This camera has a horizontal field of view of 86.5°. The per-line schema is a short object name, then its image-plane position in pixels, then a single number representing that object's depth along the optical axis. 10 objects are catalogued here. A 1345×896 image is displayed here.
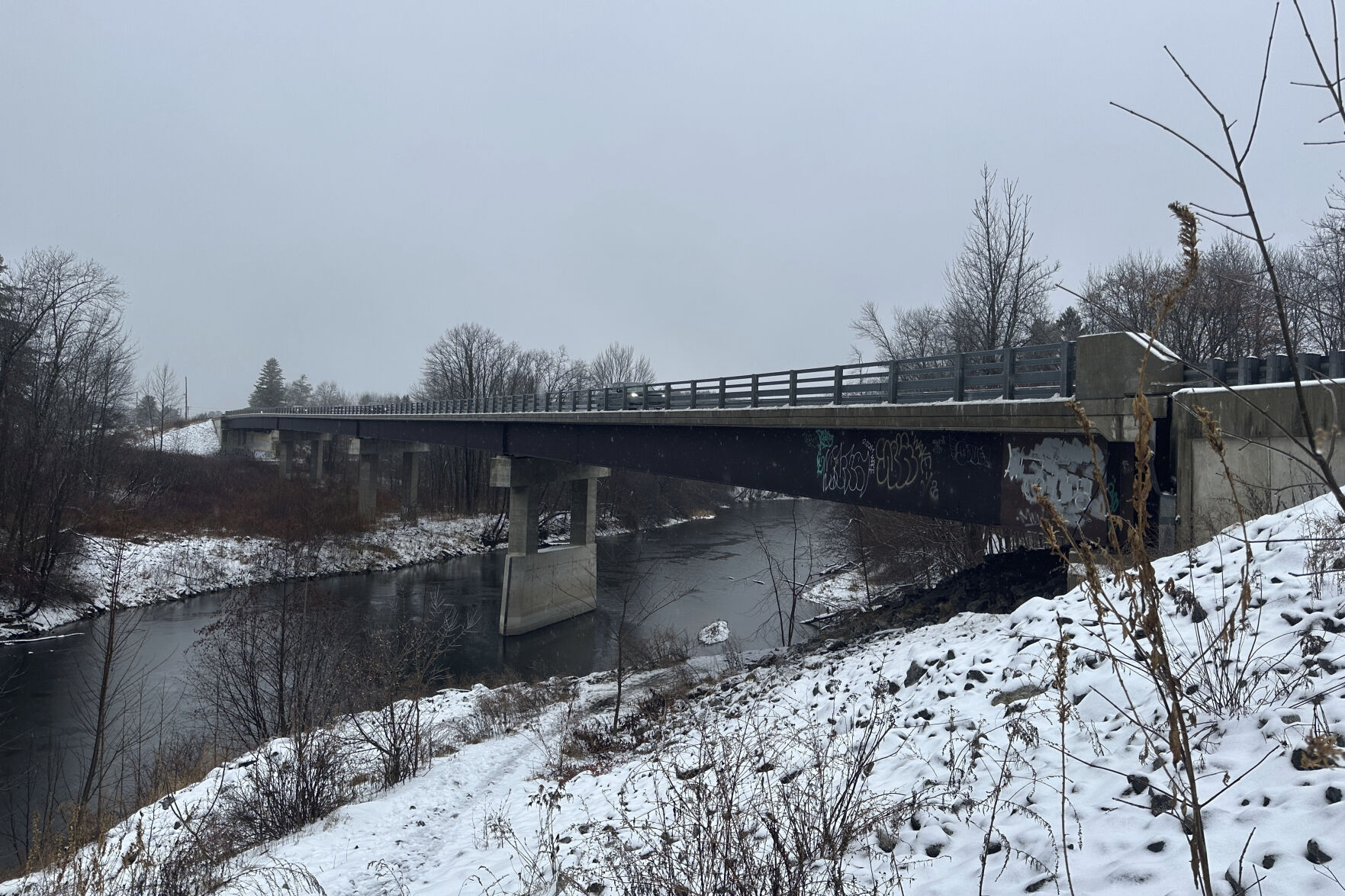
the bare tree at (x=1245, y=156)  1.46
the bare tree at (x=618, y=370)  97.12
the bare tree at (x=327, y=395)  182.62
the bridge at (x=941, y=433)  9.09
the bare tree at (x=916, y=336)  34.59
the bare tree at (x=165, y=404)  86.62
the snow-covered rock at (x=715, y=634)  22.92
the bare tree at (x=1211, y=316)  21.88
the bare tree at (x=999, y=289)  23.52
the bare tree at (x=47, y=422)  27.95
